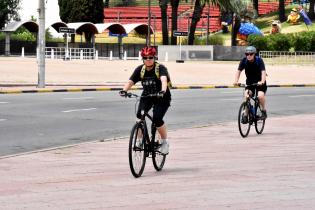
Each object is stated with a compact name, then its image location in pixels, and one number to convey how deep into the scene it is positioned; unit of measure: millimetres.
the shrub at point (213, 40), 94019
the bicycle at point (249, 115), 18469
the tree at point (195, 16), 81000
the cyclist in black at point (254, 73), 18500
